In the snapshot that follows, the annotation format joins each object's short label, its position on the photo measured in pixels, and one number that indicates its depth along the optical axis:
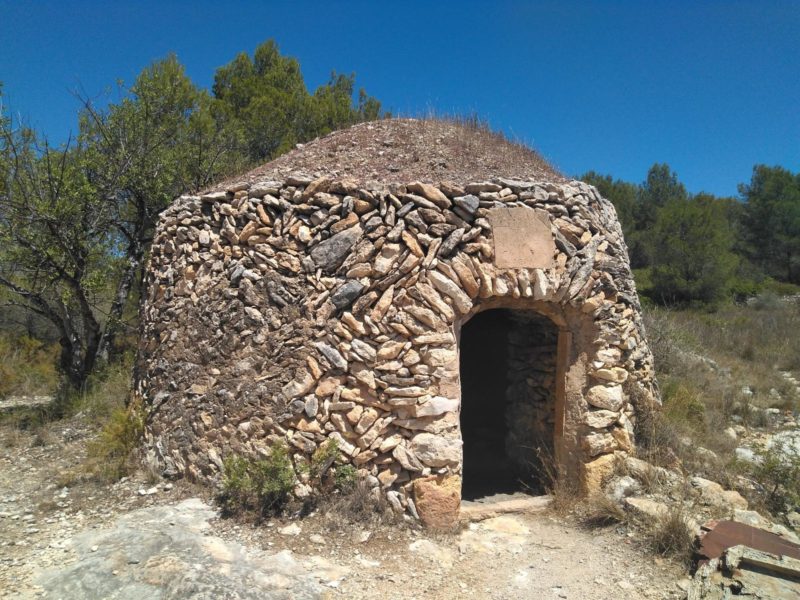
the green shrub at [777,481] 4.96
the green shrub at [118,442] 5.46
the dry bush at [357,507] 4.34
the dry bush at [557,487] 4.94
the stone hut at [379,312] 4.48
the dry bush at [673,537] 4.04
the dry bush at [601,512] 4.58
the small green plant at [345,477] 4.43
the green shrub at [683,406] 6.44
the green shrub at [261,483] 4.36
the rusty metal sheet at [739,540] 3.78
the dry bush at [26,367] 9.28
